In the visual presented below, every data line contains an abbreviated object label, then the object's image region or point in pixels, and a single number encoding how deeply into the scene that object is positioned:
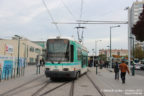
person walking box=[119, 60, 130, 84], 15.53
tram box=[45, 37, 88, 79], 15.39
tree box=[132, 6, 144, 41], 15.97
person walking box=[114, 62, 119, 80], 19.21
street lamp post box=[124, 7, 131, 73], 23.15
